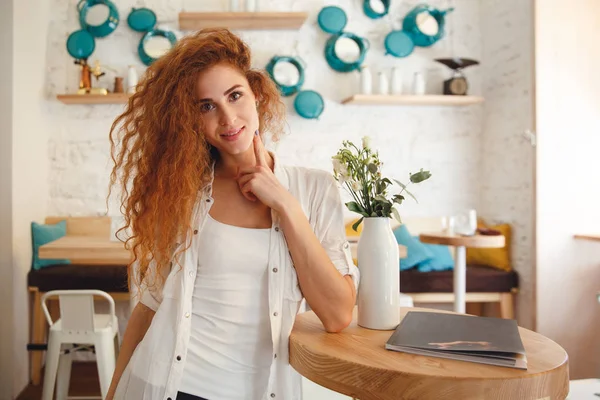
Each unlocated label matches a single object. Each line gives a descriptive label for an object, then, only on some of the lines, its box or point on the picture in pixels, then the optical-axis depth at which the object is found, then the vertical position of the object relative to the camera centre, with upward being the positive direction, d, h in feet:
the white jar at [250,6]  12.57 +4.35
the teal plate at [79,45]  12.62 +3.45
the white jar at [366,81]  12.84 +2.66
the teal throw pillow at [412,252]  11.87 -1.31
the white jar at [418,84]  13.00 +2.62
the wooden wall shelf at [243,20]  12.29 +4.02
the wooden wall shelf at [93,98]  12.32 +2.18
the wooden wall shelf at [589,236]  9.99 -0.82
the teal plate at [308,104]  13.01 +2.13
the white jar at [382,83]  12.91 +2.62
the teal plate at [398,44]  13.19 +3.63
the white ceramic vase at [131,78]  12.52 +2.67
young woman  3.85 -0.36
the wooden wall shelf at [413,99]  12.66 +2.21
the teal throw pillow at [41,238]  11.61 -0.98
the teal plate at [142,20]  12.78 +4.10
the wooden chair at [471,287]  11.71 -2.03
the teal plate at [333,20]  13.06 +4.17
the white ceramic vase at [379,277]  3.92 -0.62
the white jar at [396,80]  12.97 +2.71
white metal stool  8.03 -2.20
